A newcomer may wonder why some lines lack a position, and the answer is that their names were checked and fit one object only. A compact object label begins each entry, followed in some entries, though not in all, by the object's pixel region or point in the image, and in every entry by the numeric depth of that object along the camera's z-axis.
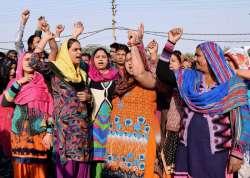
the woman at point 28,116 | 5.84
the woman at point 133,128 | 5.18
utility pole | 31.34
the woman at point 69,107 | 5.45
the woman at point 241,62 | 5.08
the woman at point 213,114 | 4.39
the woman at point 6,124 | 6.52
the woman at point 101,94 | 5.88
